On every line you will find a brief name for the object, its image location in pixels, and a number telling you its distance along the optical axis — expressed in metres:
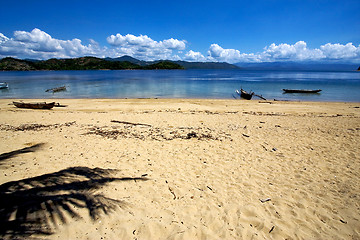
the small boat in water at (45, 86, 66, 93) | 37.69
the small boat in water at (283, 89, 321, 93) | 35.03
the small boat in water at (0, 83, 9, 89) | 42.06
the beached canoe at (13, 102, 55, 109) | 18.86
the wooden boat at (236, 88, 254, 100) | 29.69
